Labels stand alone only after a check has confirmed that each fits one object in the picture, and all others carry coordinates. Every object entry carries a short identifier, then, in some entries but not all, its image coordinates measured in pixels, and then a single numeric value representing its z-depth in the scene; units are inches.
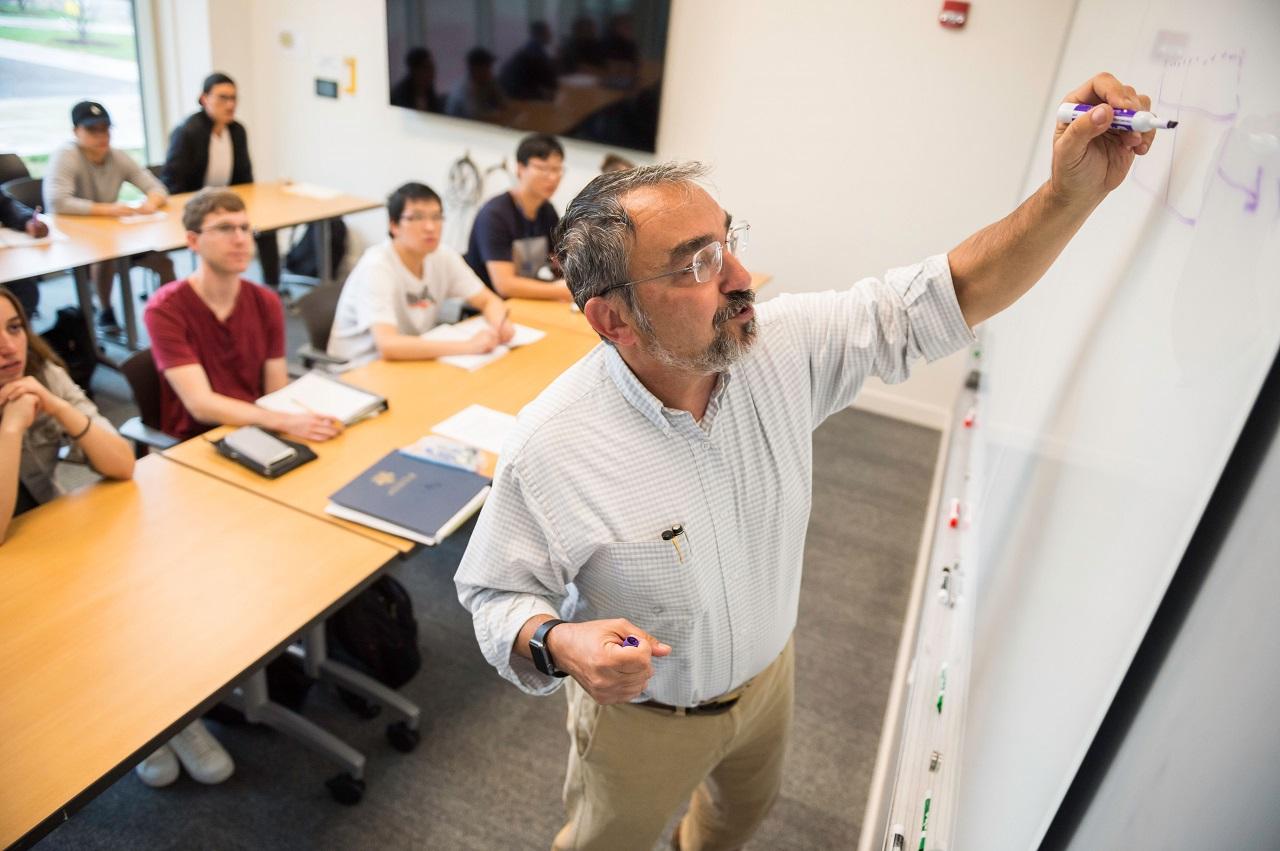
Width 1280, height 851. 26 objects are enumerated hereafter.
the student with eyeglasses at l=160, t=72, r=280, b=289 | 190.2
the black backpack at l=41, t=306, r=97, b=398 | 155.9
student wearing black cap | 165.6
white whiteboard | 25.5
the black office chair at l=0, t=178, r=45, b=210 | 161.9
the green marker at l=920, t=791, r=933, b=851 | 51.0
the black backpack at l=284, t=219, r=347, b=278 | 222.5
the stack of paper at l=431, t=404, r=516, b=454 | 94.3
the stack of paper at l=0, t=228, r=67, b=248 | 144.3
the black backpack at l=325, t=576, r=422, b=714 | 96.0
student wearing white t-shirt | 116.7
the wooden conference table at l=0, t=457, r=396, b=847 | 53.5
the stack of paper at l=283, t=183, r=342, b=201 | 202.7
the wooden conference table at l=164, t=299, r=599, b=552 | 83.7
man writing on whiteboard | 47.1
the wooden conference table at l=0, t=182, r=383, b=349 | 139.8
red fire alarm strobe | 158.7
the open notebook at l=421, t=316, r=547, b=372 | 116.6
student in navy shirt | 145.5
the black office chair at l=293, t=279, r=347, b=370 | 118.8
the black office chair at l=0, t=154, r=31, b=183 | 169.0
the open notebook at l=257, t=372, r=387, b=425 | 96.4
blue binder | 78.2
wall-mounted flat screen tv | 185.6
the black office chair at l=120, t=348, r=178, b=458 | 95.6
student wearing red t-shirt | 93.9
